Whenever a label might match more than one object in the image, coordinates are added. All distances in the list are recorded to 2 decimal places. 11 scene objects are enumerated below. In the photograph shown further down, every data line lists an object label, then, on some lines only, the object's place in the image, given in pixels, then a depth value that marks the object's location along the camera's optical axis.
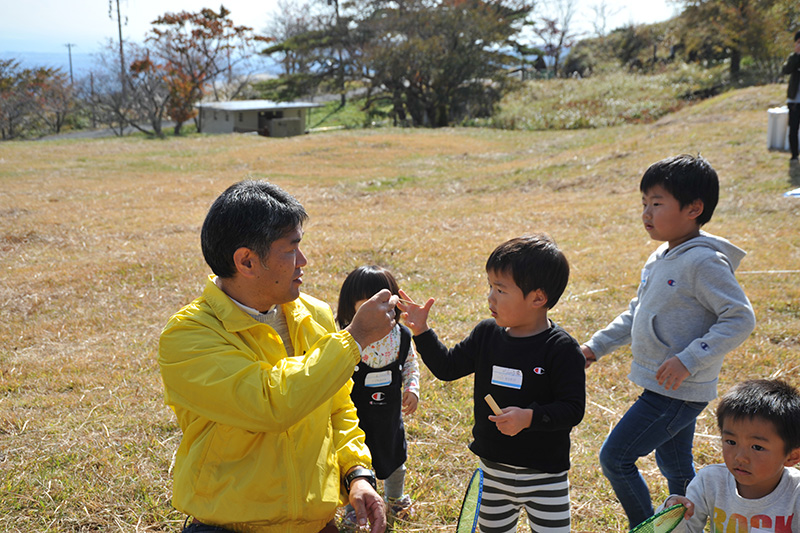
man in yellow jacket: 2.07
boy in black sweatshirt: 2.44
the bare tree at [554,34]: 55.72
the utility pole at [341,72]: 46.53
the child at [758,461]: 2.28
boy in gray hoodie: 2.68
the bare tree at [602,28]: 52.09
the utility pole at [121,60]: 40.41
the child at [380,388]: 3.19
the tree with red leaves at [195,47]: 42.69
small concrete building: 36.25
